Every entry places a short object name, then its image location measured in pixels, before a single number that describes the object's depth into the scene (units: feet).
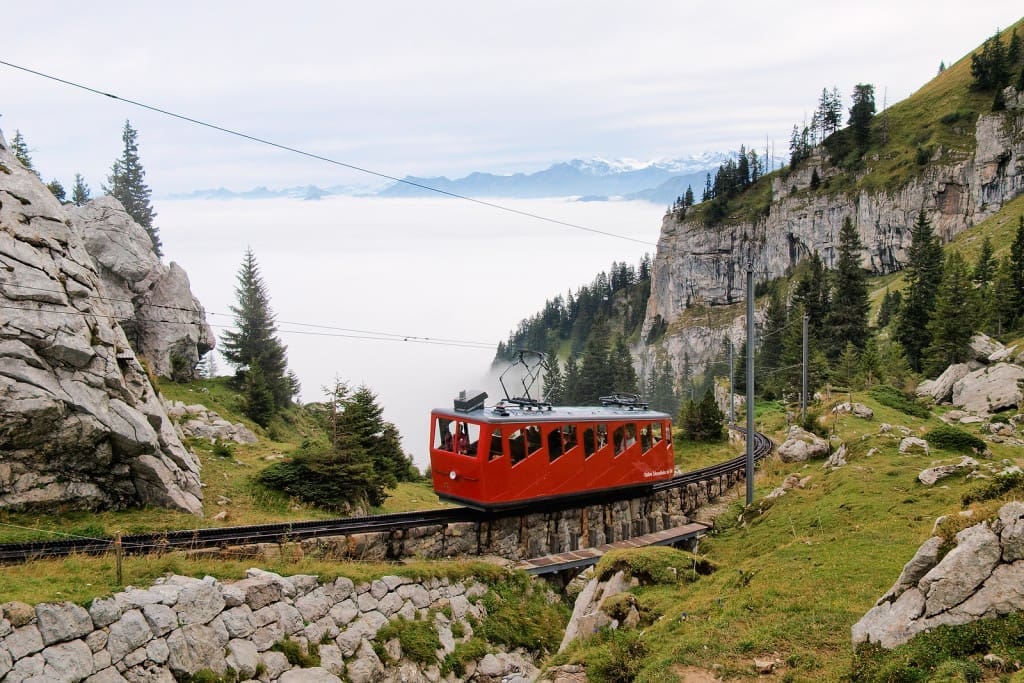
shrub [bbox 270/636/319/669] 43.75
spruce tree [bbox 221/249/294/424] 155.53
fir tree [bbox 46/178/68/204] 188.85
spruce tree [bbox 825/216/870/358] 234.99
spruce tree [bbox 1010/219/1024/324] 175.01
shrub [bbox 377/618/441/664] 49.55
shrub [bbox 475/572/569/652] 56.39
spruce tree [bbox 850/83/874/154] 535.19
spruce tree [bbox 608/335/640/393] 345.72
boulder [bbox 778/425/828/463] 95.50
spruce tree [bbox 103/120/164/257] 224.53
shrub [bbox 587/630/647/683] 37.93
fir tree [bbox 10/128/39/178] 187.52
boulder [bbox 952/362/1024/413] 108.21
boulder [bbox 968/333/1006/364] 138.41
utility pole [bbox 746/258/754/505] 78.69
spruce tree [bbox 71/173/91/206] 241.92
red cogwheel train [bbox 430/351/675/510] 67.72
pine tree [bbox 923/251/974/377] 157.28
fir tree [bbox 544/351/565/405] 375.25
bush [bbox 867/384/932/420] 111.69
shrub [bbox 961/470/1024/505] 32.60
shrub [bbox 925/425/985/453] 75.56
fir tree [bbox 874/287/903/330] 327.49
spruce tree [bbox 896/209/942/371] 200.85
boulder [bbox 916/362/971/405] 127.03
